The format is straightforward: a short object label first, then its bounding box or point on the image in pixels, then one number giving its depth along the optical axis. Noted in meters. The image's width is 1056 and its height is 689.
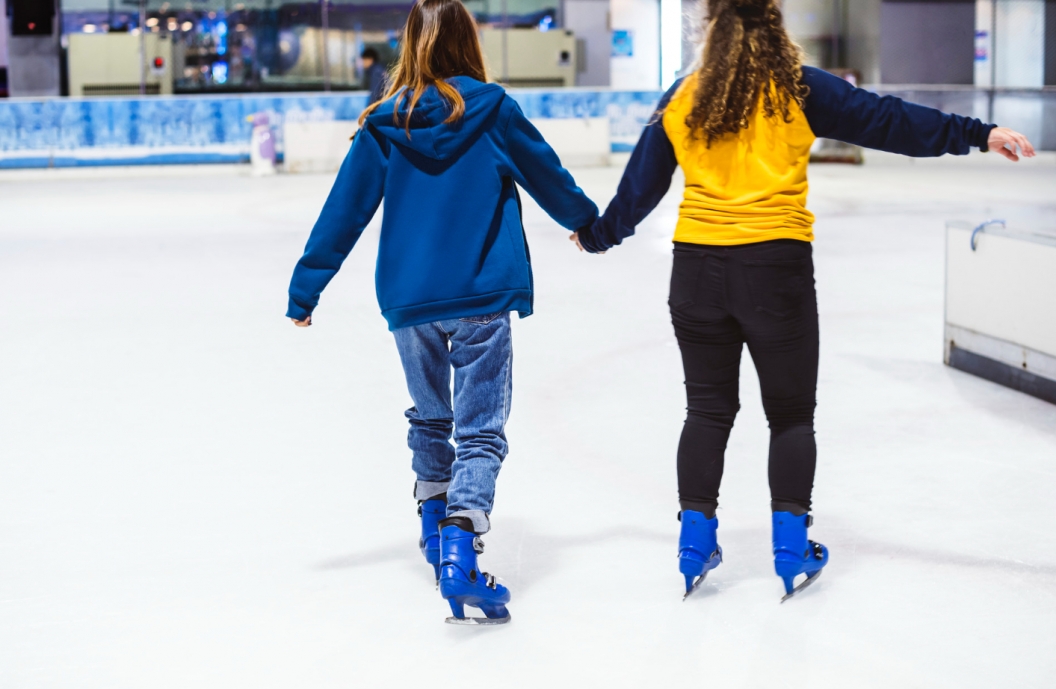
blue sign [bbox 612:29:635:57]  20.77
